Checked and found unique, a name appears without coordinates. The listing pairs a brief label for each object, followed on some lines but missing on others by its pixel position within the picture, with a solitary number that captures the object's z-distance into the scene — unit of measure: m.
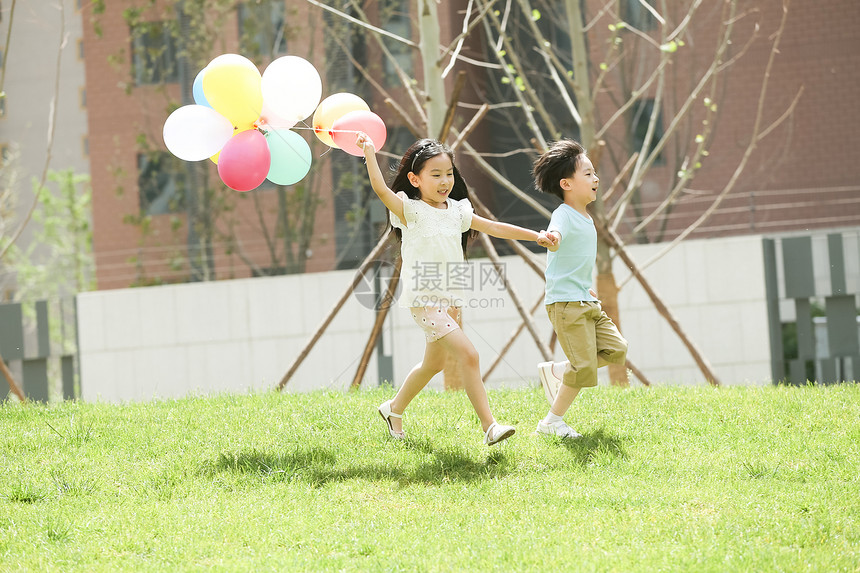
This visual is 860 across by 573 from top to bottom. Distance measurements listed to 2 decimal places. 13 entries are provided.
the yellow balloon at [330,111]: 10.62
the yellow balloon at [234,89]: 9.97
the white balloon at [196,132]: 10.01
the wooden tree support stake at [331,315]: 14.91
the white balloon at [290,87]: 10.34
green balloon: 10.45
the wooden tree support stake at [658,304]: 15.92
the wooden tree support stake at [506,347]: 17.06
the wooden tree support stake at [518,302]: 14.59
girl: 9.28
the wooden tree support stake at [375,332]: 14.88
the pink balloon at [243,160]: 9.94
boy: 9.57
